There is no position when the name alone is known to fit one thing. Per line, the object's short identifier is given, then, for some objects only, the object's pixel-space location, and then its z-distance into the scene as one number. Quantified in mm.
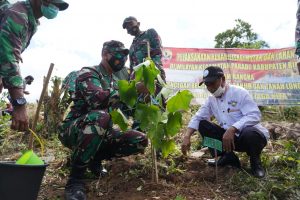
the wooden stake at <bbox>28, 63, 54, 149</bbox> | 1591
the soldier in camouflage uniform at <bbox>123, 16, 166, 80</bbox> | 3308
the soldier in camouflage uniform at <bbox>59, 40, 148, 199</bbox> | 1922
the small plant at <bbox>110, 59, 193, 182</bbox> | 1834
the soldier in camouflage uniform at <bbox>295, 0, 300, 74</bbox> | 1977
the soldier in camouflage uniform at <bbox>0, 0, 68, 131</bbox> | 1619
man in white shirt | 2161
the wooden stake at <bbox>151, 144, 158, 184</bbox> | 1955
